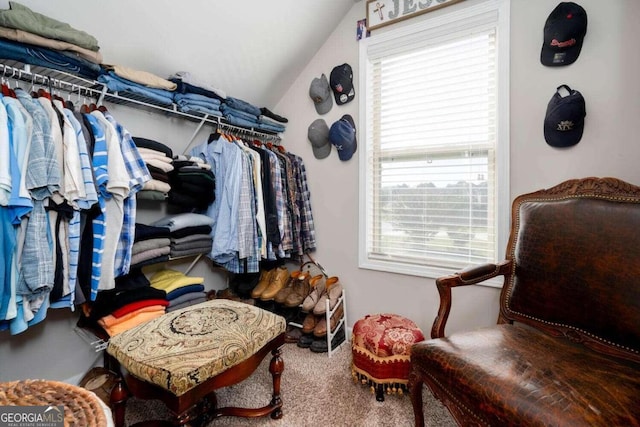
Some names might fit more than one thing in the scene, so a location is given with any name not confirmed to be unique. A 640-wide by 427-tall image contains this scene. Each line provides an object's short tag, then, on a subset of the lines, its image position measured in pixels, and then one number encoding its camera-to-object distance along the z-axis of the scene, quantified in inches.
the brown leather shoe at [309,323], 76.6
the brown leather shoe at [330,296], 75.2
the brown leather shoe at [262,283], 83.2
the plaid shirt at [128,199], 51.6
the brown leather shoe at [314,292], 77.1
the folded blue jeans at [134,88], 55.0
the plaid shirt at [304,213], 87.2
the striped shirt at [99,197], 47.6
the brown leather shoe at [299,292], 80.6
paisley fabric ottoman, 36.3
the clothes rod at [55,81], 45.5
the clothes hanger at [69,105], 49.6
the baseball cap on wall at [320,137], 85.4
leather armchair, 30.4
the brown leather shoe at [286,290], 81.7
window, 65.7
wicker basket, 19.2
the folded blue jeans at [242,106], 77.9
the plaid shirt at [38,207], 40.6
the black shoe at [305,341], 77.1
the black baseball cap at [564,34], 54.4
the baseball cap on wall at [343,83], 82.3
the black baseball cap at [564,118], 54.3
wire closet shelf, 46.8
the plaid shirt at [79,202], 45.6
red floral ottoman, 55.7
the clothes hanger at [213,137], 73.3
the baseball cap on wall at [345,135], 81.6
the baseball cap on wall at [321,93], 84.7
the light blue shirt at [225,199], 68.2
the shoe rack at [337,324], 72.7
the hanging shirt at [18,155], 38.8
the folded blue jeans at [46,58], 42.8
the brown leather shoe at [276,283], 82.0
